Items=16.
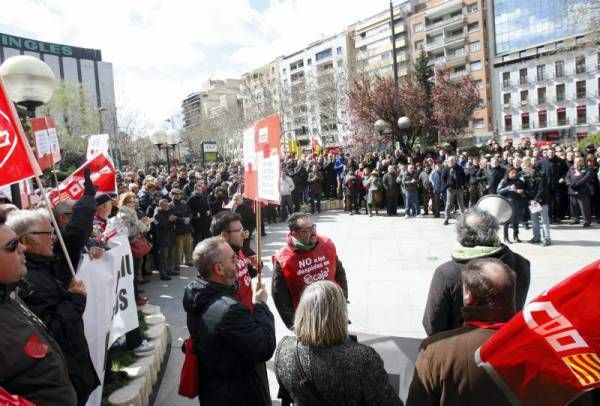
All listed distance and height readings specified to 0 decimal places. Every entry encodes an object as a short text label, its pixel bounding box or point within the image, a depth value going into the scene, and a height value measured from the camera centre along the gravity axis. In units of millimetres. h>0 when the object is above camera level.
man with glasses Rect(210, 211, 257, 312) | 4094 -542
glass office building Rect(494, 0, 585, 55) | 62500 +18825
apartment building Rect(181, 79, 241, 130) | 138375 +26306
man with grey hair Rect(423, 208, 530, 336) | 3119 -747
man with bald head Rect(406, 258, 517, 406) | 1999 -834
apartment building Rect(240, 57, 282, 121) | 51112 +9385
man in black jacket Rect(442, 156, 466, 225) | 13000 -589
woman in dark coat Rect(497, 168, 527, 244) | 10188 -784
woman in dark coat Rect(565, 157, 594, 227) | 11211 -761
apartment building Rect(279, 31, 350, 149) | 49312 +8965
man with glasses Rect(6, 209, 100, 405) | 2596 -638
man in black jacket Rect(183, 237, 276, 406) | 2607 -887
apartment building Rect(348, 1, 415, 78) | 77375 +22614
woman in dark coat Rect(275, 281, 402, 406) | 2189 -924
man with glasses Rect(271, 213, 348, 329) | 4230 -841
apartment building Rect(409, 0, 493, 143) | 67500 +18108
